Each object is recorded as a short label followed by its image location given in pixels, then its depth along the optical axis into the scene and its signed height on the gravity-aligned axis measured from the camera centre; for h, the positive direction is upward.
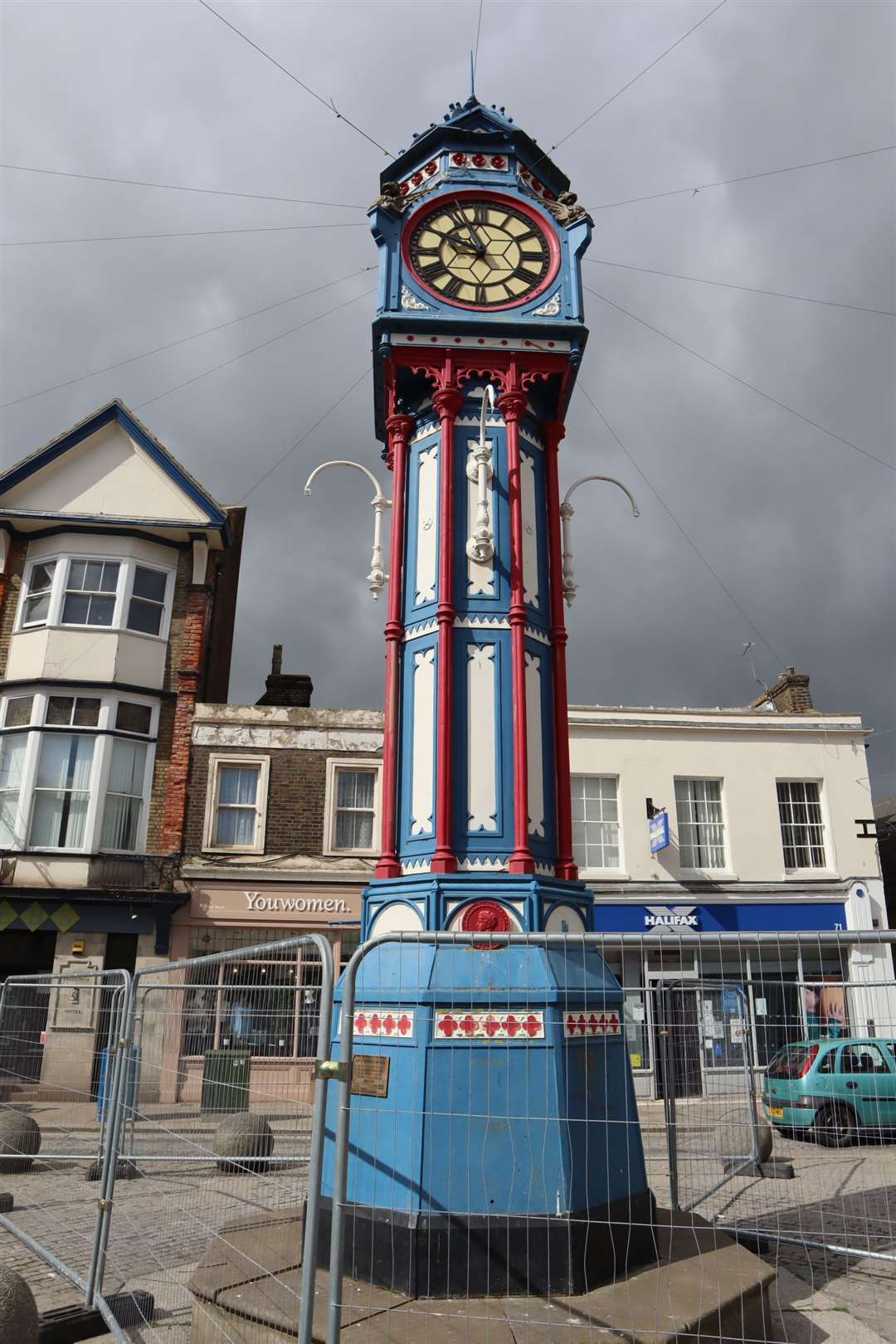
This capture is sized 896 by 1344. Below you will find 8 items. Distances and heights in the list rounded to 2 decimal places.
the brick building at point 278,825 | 18.33 +3.28
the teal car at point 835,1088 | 8.09 -0.90
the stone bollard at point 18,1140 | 10.55 -1.61
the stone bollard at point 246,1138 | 8.82 -1.31
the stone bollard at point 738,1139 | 10.45 -1.48
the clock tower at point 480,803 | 5.39 +1.41
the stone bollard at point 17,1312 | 4.80 -1.58
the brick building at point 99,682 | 17.73 +6.05
